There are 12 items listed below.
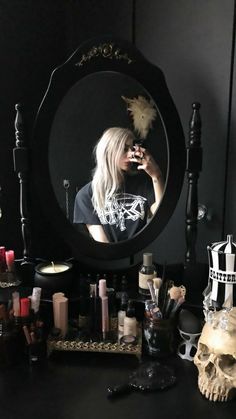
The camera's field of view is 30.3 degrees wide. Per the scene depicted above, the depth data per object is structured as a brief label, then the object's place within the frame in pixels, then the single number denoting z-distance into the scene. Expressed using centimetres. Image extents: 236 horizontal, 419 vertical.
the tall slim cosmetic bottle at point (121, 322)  97
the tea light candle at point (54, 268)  106
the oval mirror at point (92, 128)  96
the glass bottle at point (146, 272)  101
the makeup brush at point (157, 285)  95
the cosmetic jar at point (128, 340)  95
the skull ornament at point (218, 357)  80
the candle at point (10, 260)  103
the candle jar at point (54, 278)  103
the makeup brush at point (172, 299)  94
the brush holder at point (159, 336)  94
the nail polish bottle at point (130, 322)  95
